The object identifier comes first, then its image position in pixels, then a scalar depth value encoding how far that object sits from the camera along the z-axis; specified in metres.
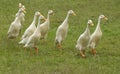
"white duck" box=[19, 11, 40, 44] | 15.16
